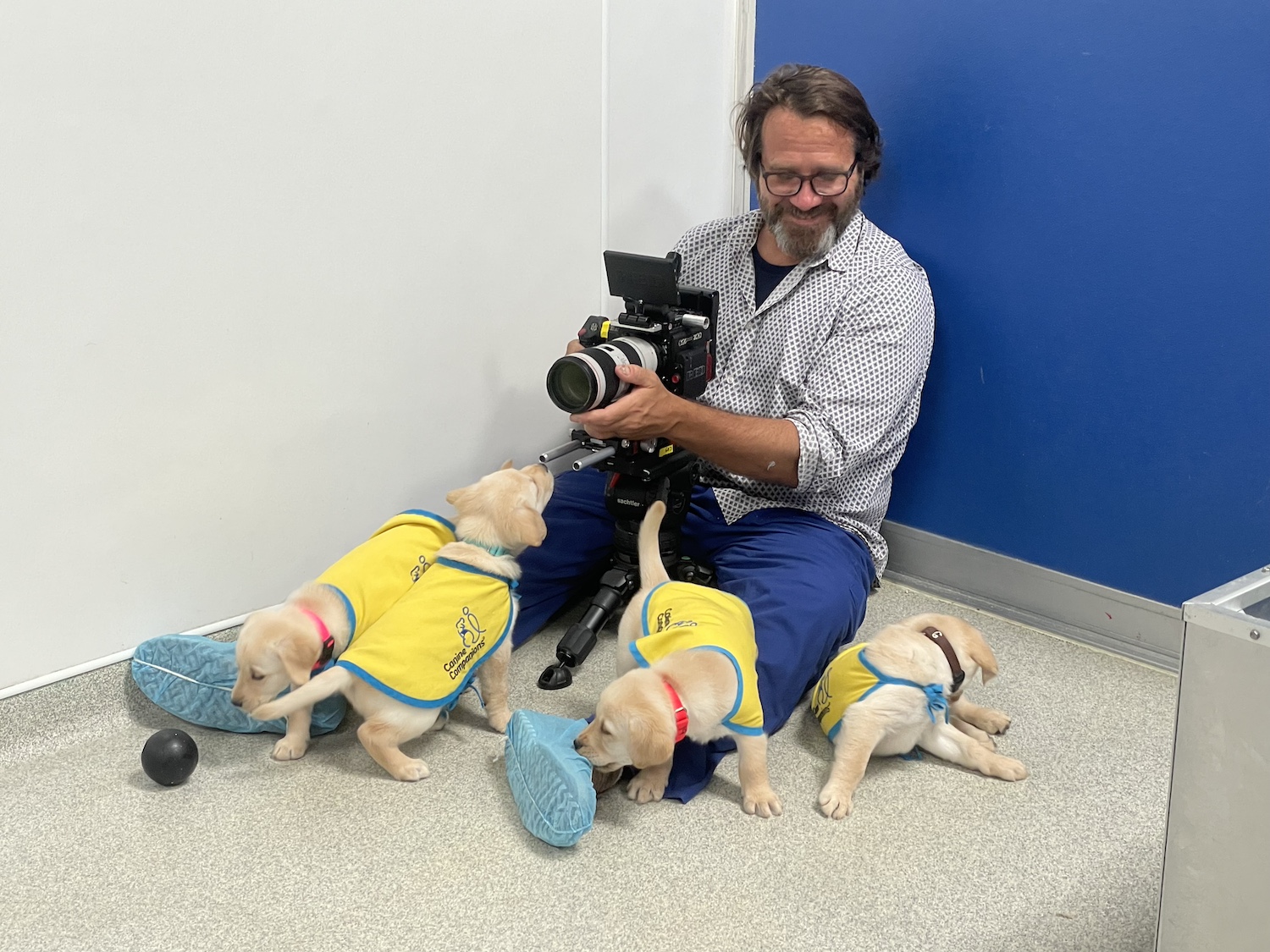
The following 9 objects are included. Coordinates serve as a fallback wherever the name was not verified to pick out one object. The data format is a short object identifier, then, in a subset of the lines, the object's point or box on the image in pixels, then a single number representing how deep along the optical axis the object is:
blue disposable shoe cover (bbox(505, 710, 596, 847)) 1.51
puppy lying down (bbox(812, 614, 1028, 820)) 1.68
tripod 2.03
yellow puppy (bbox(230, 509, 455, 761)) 1.62
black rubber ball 1.67
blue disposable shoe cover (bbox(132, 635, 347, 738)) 1.83
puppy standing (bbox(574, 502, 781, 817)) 1.48
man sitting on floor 2.00
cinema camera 1.87
